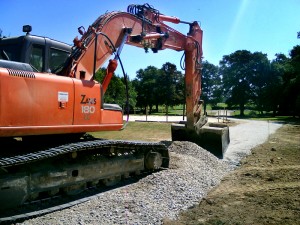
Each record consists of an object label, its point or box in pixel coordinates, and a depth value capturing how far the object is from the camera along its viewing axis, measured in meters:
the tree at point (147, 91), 52.78
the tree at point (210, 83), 49.17
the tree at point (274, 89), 39.73
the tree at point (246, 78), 42.23
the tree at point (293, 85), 34.81
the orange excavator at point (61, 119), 3.83
